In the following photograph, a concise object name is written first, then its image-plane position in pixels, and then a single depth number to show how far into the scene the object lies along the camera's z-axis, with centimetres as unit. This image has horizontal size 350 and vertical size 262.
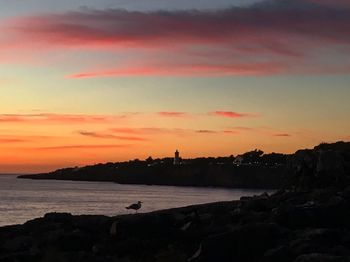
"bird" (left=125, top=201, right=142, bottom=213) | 4047
